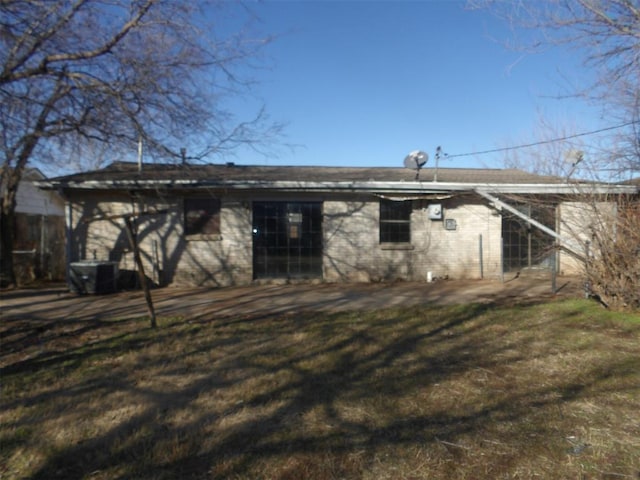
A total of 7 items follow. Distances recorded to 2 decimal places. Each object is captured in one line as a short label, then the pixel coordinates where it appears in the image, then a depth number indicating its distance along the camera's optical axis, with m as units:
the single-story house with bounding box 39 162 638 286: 12.03
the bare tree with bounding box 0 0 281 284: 6.79
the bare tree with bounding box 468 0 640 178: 7.40
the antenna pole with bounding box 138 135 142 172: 7.60
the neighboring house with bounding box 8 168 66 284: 13.88
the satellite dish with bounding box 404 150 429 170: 13.60
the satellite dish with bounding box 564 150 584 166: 10.40
